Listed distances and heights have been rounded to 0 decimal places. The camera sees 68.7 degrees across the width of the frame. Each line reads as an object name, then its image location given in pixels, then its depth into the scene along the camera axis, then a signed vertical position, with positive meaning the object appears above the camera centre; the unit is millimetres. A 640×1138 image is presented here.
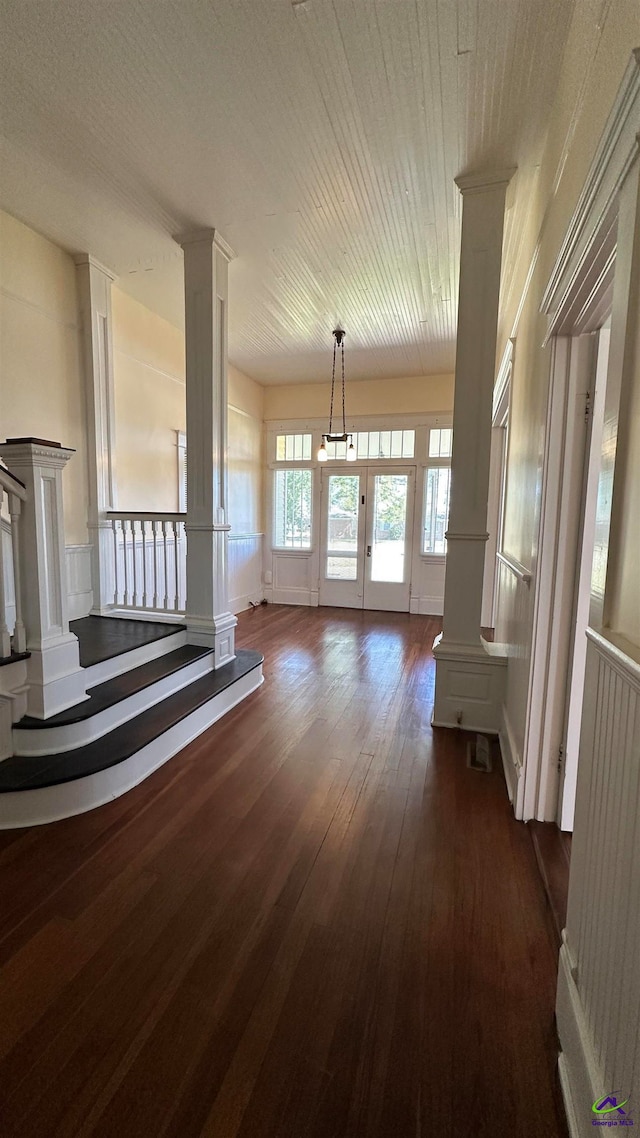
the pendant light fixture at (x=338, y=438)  4969 +822
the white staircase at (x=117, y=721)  2096 -1179
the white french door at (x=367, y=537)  6695 -297
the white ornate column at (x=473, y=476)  2811 +269
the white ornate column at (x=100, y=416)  3830 +803
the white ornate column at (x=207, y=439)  3381 +556
